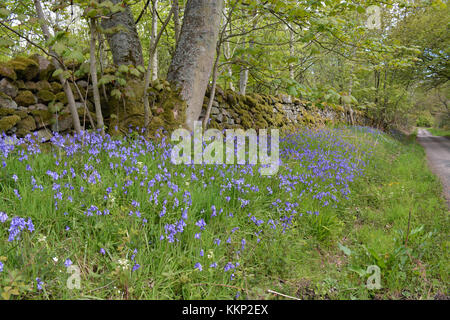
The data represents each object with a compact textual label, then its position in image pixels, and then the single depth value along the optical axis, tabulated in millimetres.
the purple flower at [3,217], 1719
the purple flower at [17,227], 1651
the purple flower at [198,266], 1818
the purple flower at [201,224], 2201
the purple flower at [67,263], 1586
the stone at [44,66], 3754
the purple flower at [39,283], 1486
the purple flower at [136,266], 1718
